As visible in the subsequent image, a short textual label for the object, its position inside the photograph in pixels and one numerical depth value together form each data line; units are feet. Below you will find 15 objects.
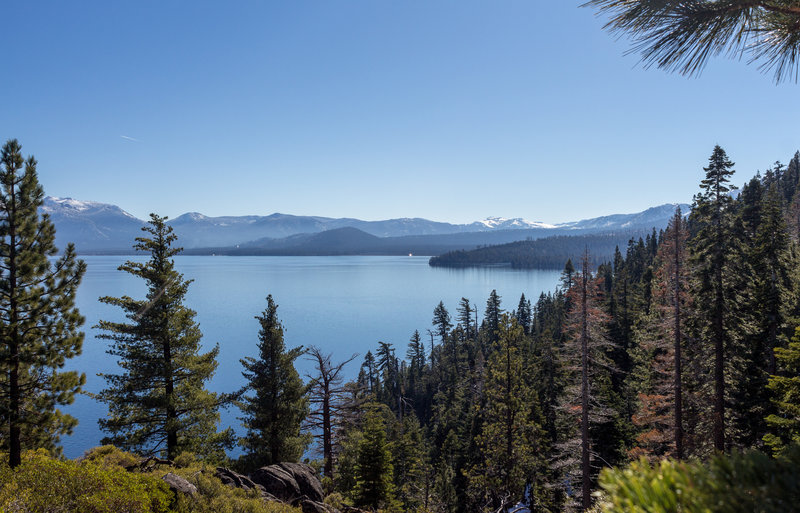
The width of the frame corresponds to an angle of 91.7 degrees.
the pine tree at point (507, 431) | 57.57
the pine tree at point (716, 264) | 44.09
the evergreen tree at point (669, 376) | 47.98
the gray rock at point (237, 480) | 34.19
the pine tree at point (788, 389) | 30.78
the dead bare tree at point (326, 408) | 58.03
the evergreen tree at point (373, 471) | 46.91
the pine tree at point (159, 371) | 44.04
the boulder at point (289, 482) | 37.47
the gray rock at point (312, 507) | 36.22
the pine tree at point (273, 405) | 53.31
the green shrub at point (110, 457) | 34.33
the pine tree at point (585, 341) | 49.16
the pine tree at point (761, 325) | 52.08
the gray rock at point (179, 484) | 26.66
